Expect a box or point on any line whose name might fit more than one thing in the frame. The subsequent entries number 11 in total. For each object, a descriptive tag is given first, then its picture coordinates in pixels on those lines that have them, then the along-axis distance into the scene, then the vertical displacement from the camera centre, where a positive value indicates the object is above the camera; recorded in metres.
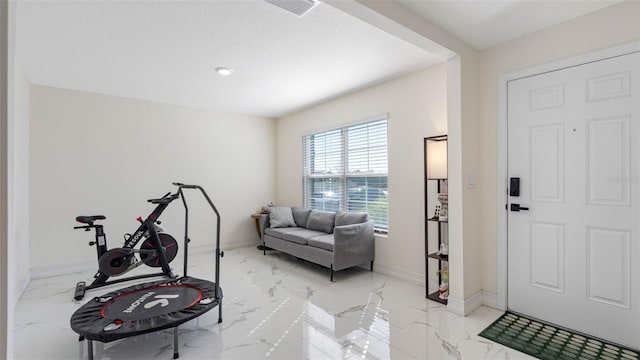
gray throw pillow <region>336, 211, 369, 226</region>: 4.14 -0.54
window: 4.21 +0.15
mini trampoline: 2.05 -1.00
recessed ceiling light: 3.47 +1.28
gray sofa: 3.75 -0.80
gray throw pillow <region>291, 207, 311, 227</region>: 5.08 -0.61
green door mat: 2.11 -1.23
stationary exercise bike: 3.26 -0.82
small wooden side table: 5.71 -0.79
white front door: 2.19 -0.17
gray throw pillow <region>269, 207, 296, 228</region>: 5.07 -0.64
